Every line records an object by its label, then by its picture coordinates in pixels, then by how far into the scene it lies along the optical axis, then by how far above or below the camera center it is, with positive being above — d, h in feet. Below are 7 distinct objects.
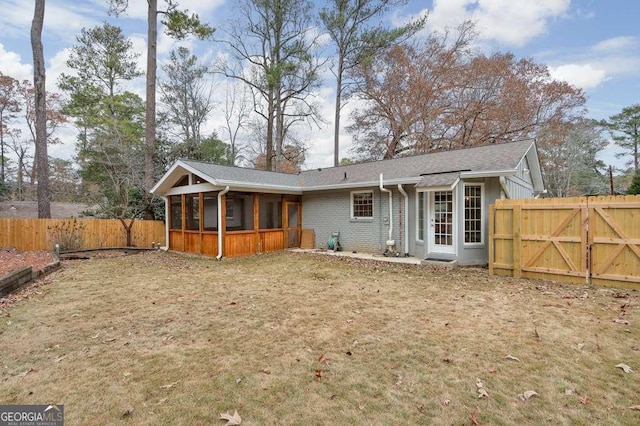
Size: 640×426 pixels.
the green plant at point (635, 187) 47.02 +3.88
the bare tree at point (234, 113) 75.66 +25.97
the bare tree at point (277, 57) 61.31 +32.62
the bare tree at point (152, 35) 45.34 +26.91
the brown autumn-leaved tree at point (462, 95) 60.13 +23.73
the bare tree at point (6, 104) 66.64 +25.06
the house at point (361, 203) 29.12 +1.31
